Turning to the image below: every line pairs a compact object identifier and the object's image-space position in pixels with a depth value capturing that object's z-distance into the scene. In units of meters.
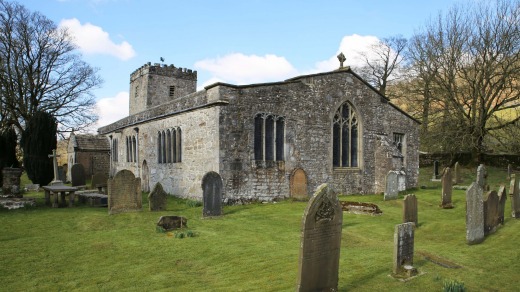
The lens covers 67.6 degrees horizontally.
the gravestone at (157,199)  12.98
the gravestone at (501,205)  10.00
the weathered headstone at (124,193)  12.23
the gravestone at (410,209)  10.23
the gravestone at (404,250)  6.33
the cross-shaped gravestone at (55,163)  16.91
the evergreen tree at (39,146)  18.31
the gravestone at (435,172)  24.21
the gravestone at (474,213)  8.44
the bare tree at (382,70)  38.50
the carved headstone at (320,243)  5.36
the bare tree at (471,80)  23.89
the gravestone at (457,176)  20.92
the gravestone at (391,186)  15.65
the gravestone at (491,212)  9.09
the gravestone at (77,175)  19.98
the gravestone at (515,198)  10.90
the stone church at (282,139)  14.69
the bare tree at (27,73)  25.17
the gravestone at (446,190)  13.59
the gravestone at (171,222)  9.95
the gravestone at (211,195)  11.96
